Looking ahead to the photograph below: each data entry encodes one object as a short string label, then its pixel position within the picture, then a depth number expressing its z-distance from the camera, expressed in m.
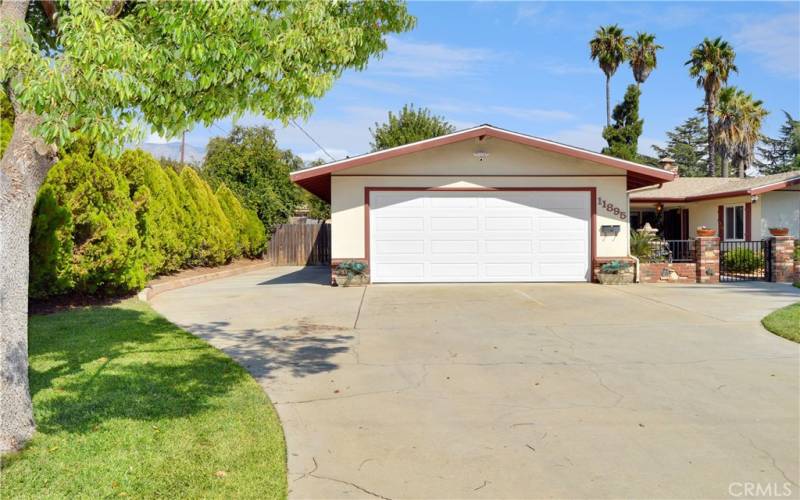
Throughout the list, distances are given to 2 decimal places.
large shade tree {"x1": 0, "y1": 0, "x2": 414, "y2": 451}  3.51
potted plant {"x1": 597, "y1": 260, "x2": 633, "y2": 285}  14.26
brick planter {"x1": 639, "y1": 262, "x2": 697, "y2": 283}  14.59
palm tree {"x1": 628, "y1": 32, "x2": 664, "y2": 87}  32.81
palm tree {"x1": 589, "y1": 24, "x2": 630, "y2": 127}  32.88
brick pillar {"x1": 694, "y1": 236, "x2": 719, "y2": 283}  14.55
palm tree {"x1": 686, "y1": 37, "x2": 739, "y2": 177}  32.22
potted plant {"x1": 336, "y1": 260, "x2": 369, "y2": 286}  14.09
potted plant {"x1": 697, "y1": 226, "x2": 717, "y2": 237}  15.10
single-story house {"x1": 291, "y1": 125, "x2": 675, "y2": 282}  14.39
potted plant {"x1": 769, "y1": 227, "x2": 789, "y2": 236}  14.78
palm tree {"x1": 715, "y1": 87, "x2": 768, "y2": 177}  33.28
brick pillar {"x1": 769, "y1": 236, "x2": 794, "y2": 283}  14.39
